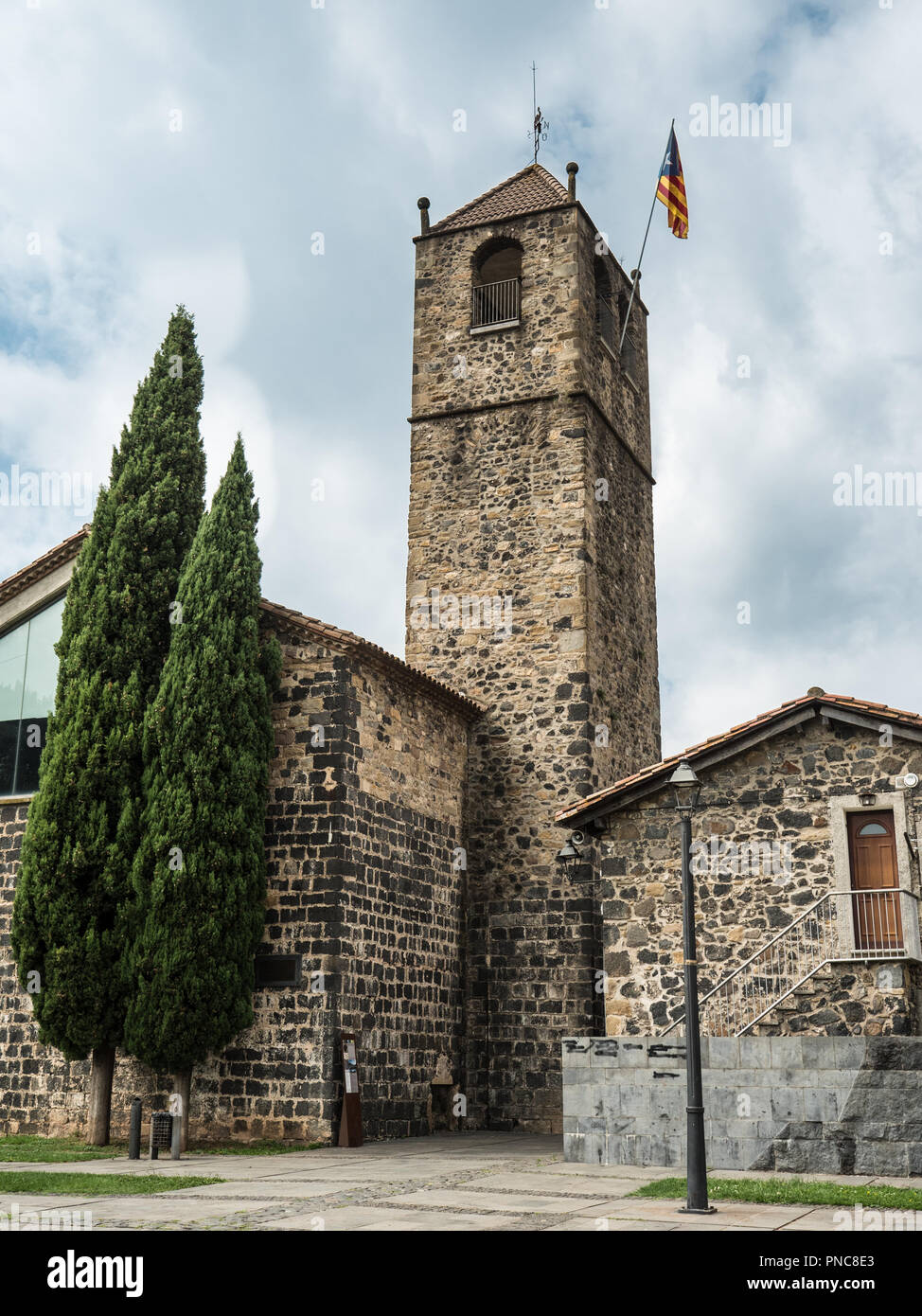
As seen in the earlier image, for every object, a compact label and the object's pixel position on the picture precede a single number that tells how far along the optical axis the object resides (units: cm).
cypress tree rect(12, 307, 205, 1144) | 1501
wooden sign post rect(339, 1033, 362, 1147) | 1466
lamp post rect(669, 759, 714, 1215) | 955
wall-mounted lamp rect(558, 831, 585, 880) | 1653
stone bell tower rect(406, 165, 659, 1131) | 1906
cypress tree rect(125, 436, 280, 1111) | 1444
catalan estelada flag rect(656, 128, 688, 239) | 2191
